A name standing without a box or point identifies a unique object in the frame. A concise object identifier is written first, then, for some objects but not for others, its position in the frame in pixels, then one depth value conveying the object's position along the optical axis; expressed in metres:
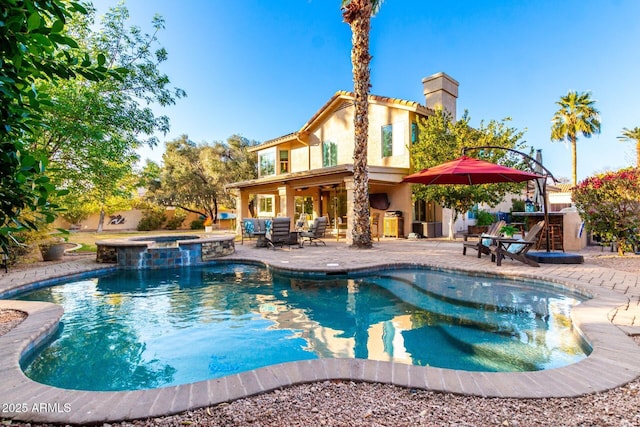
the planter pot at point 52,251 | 10.87
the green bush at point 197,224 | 31.38
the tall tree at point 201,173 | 30.91
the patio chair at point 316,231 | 14.26
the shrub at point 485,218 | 20.02
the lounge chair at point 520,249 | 8.35
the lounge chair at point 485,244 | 9.91
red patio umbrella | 8.75
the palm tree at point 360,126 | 12.55
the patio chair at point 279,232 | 13.20
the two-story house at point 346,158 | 16.52
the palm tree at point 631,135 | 28.01
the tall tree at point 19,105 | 1.55
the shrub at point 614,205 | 9.04
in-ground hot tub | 10.46
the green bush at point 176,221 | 30.80
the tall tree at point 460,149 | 14.13
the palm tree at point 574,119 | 28.80
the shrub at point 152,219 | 29.74
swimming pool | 3.99
